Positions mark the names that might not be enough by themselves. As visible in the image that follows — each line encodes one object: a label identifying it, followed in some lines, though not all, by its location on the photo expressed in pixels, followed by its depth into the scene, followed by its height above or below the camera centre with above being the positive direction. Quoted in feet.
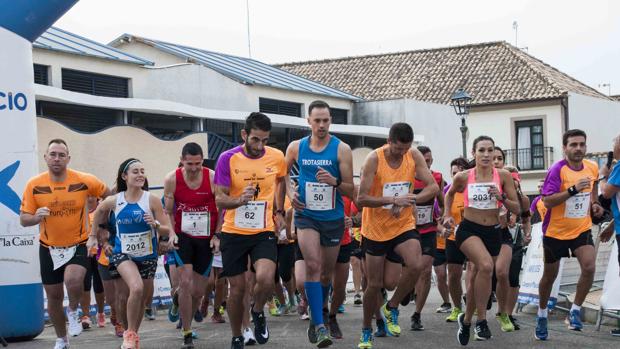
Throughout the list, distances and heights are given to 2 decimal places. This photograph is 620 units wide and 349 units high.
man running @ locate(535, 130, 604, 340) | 35.42 -2.47
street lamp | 86.43 +3.56
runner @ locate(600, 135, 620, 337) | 32.48 -1.50
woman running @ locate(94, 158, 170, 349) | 32.27 -2.39
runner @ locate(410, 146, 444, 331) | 39.88 -3.32
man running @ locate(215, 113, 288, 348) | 30.83 -1.76
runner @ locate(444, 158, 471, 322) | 38.99 -4.43
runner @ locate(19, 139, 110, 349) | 34.30 -2.22
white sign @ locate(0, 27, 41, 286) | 39.29 +0.16
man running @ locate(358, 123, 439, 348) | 31.96 -1.80
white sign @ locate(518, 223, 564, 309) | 45.35 -5.59
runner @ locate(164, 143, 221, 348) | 33.91 -2.25
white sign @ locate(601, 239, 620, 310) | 36.73 -5.25
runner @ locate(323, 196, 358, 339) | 34.83 -4.62
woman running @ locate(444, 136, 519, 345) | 32.71 -2.44
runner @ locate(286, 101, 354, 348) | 31.37 -1.35
